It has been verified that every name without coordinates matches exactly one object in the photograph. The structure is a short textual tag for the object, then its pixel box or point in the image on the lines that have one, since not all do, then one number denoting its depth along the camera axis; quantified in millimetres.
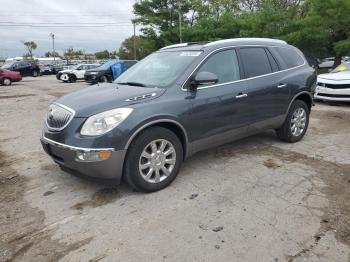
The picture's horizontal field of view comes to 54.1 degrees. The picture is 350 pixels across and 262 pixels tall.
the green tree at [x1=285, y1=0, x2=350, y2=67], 17203
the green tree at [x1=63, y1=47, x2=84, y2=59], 100750
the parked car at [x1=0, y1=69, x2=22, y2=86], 22938
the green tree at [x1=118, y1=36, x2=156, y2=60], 69569
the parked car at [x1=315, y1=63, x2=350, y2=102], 9578
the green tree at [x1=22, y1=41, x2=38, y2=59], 98238
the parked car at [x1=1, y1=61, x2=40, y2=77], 31105
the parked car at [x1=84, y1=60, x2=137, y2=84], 20672
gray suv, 3709
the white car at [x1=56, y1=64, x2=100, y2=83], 26031
